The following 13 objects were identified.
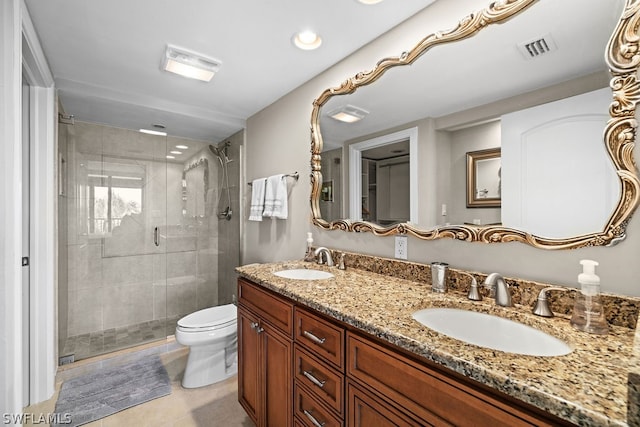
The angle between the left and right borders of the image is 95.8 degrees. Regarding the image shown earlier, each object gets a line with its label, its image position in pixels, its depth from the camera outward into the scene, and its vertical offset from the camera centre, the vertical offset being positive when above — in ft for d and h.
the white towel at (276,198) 7.52 +0.41
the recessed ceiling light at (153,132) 10.02 +2.87
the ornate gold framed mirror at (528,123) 3.00 +1.21
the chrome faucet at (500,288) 3.48 -0.90
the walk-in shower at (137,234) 8.99 -0.72
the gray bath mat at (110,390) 6.13 -4.22
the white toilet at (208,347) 6.91 -3.39
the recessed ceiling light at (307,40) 5.31 +3.30
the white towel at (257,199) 8.13 +0.42
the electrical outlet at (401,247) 4.95 -0.58
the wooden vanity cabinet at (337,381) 2.21 -1.75
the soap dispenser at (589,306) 2.72 -0.89
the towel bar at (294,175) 7.43 +0.99
